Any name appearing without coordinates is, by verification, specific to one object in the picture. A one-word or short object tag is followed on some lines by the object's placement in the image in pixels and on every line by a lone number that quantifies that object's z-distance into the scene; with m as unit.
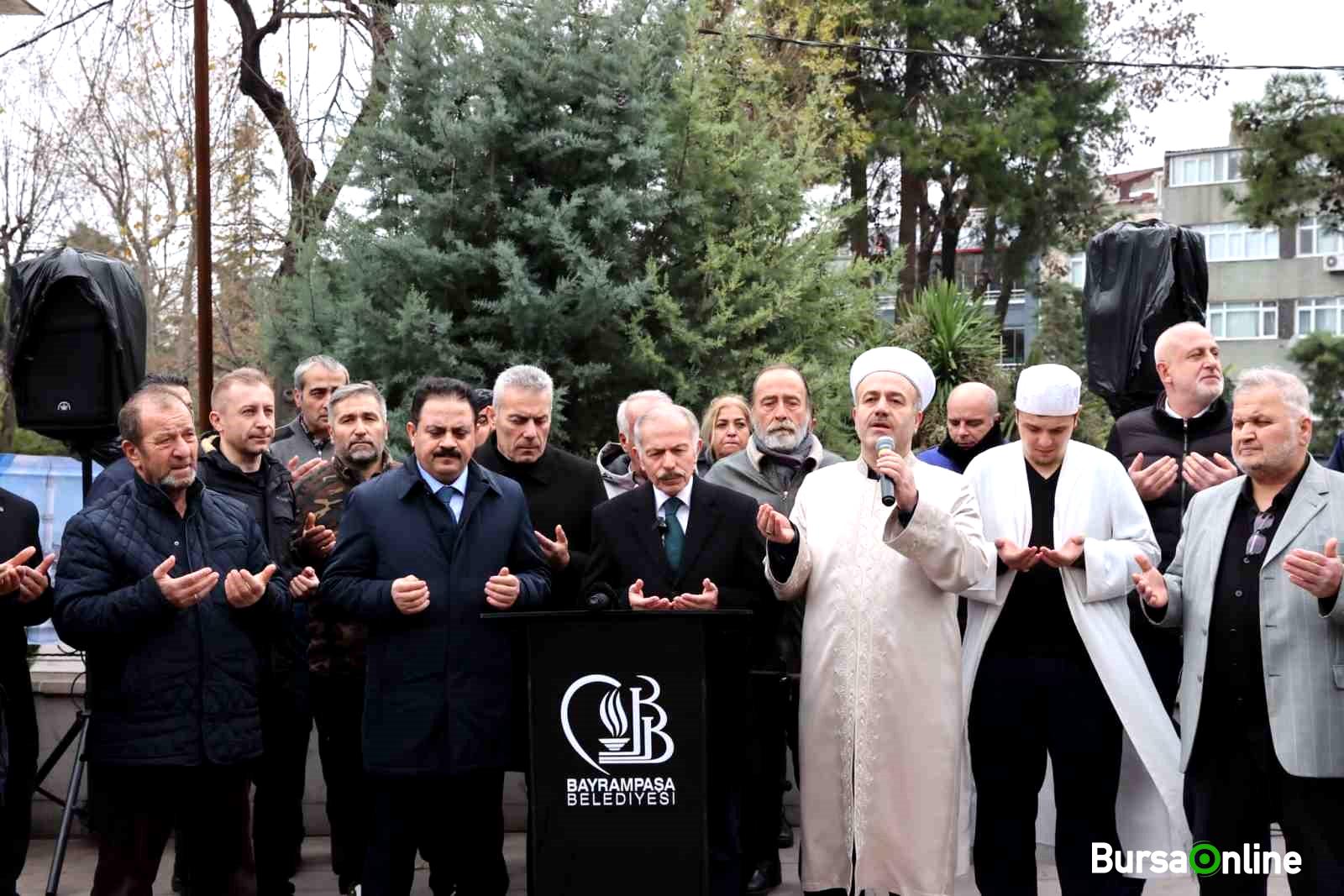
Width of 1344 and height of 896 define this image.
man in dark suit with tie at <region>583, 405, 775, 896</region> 5.34
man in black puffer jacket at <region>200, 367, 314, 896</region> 5.99
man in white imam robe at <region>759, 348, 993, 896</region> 5.24
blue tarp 10.27
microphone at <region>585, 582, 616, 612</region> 4.77
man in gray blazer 4.69
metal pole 13.26
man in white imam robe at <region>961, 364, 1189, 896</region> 5.32
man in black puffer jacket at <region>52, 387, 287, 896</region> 4.91
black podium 4.73
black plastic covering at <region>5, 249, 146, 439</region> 7.15
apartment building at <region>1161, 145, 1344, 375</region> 54.88
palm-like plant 13.70
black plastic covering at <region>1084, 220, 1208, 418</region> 7.48
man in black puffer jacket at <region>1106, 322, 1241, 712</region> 6.12
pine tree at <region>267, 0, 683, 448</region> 10.45
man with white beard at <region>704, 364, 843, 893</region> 6.22
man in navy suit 5.10
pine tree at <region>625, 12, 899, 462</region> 11.16
